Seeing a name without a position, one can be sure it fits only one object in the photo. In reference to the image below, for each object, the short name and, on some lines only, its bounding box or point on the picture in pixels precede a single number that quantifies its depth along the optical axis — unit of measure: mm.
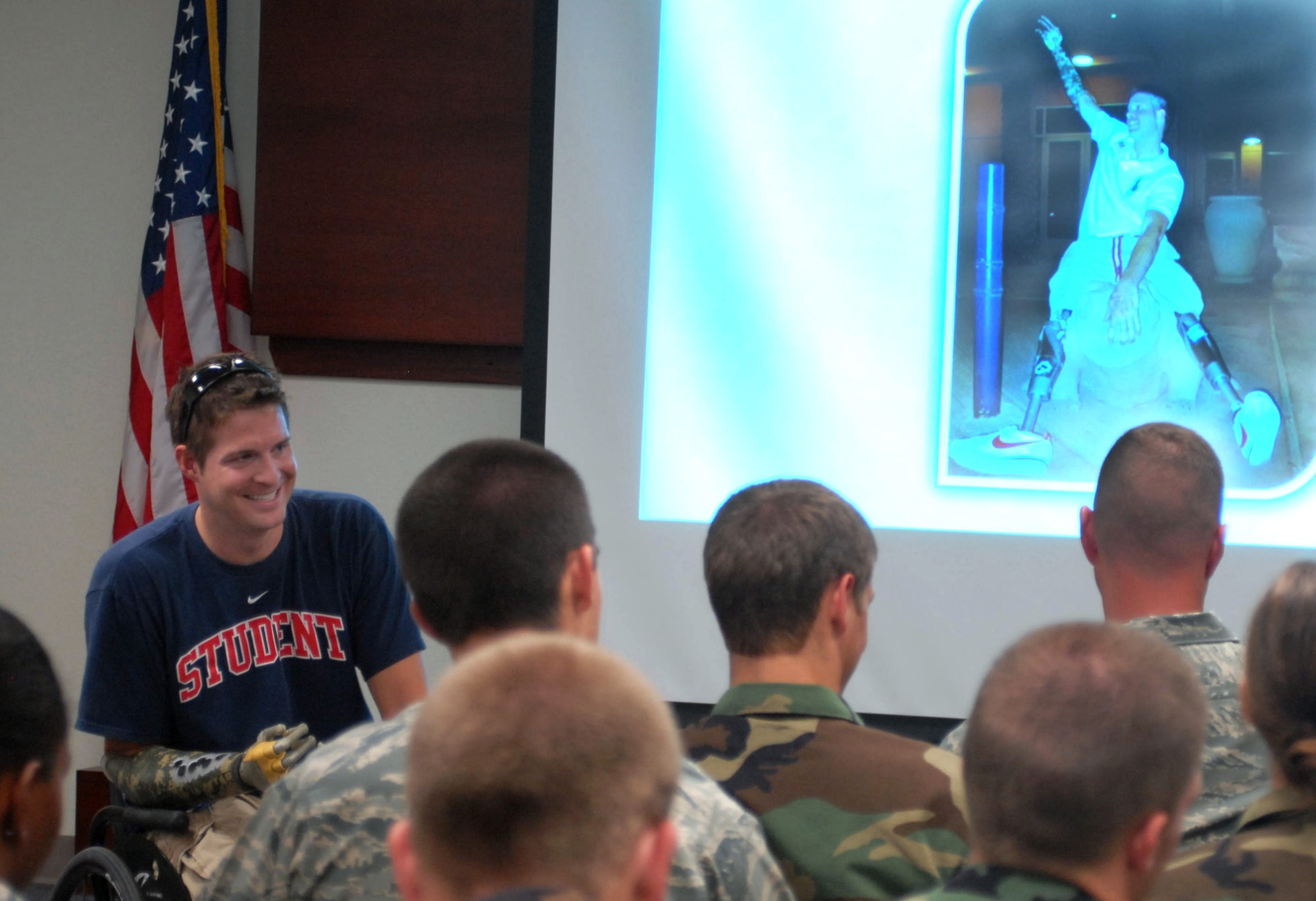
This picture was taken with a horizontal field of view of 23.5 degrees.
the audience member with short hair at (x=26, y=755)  3424
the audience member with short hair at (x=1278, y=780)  3826
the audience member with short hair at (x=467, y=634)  3799
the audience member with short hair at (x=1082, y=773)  3310
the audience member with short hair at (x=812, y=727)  3977
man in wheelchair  4620
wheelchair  4479
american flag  5985
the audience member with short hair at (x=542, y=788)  2535
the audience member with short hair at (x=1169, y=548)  4343
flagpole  5976
